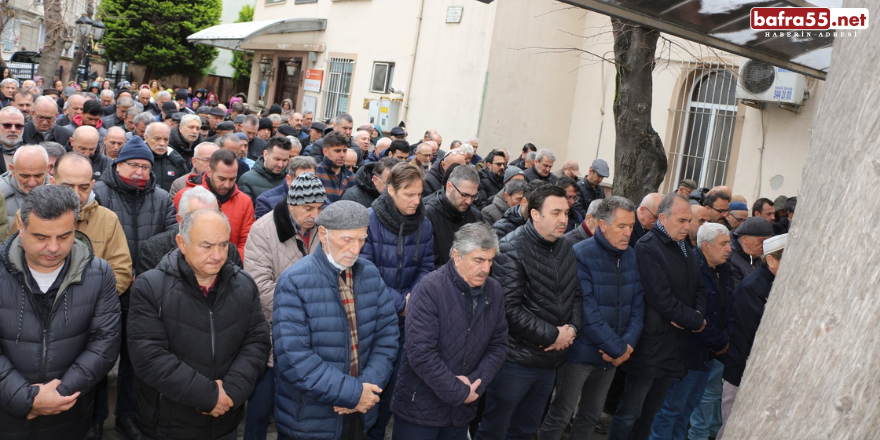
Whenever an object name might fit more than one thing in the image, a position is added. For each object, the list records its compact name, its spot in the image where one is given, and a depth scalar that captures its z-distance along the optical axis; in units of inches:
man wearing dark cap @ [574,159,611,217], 349.1
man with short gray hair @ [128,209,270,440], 133.4
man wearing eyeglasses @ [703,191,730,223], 304.3
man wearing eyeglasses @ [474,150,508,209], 356.8
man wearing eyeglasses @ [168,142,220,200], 237.8
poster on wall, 726.5
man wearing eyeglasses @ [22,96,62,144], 291.3
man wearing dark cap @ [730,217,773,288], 238.5
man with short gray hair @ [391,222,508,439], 151.9
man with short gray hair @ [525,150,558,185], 357.4
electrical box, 600.7
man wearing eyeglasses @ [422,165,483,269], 201.9
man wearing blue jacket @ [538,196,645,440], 187.6
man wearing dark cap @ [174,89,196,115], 524.6
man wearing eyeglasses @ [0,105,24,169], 240.4
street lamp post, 641.0
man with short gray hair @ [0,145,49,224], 177.0
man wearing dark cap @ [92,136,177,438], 186.2
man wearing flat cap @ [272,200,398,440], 137.7
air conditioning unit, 368.5
